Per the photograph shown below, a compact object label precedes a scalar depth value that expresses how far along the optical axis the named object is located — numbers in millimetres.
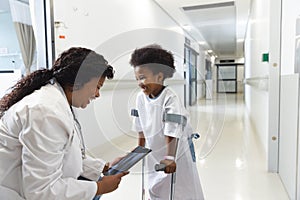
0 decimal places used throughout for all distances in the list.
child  1302
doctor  778
